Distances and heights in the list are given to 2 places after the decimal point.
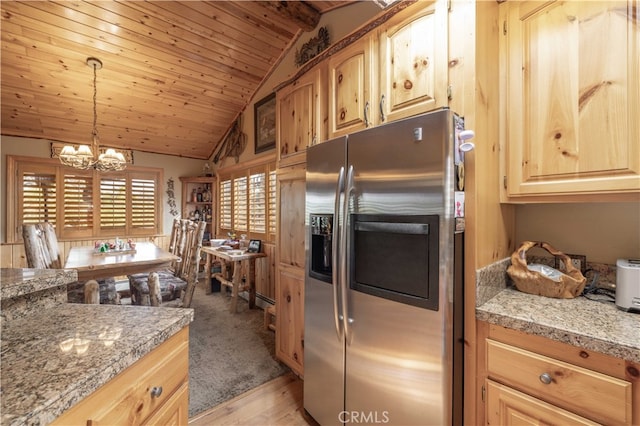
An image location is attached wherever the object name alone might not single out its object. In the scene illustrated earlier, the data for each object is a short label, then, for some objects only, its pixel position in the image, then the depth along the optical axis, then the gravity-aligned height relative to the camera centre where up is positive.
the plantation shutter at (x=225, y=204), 4.90 +0.16
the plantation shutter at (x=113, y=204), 4.61 +0.15
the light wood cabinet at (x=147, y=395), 0.67 -0.51
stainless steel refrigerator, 1.12 -0.29
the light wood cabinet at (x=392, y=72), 1.29 +0.74
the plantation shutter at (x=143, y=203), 4.89 +0.17
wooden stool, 2.94 -1.15
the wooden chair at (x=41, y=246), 2.46 -0.32
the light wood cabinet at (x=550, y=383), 0.90 -0.61
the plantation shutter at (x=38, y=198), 4.01 +0.23
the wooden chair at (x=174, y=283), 2.61 -0.73
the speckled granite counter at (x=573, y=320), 0.91 -0.41
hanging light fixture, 2.94 +0.60
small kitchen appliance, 1.14 -0.31
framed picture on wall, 3.78 +1.27
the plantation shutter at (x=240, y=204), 4.41 +0.15
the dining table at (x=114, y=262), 2.42 -0.45
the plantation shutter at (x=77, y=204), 4.30 +0.14
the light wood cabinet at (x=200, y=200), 5.29 +0.25
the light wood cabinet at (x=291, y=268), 2.02 -0.41
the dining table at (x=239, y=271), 3.53 -0.79
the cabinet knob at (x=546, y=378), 1.01 -0.61
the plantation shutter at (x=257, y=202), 3.94 +0.16
